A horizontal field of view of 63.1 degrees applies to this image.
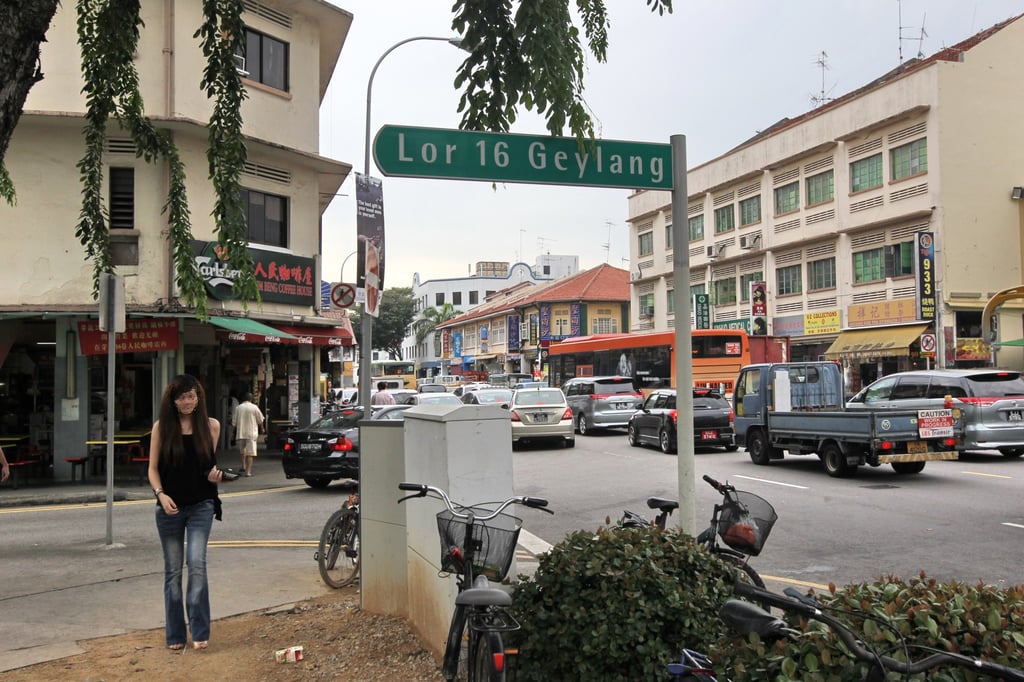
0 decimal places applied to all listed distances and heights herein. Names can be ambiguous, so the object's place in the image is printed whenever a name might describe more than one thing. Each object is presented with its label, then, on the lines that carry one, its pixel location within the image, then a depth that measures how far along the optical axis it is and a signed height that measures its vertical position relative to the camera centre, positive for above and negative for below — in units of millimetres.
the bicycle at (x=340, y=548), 7258 -1502
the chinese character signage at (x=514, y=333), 71750 +3487
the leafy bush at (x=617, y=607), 3650 -1063
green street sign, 5094 +1368
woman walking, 5680 -803
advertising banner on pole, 10875 +2093
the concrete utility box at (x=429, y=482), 4535 -683
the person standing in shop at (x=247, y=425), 16984 -977
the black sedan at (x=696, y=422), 19938 -1227
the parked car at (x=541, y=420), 21844 -1221
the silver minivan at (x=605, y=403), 25775 -950
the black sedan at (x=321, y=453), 14391 -1329
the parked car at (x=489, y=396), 27534 -763
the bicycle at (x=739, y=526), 4793 -909
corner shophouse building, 16734 +3210
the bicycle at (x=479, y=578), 3520 -916
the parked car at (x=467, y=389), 34288 -610
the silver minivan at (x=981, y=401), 16062 -675
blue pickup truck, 13211 -965
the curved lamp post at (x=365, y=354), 10148 +290
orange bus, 28250 +505
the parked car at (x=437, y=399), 21797 -640
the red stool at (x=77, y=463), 16016 -1642
